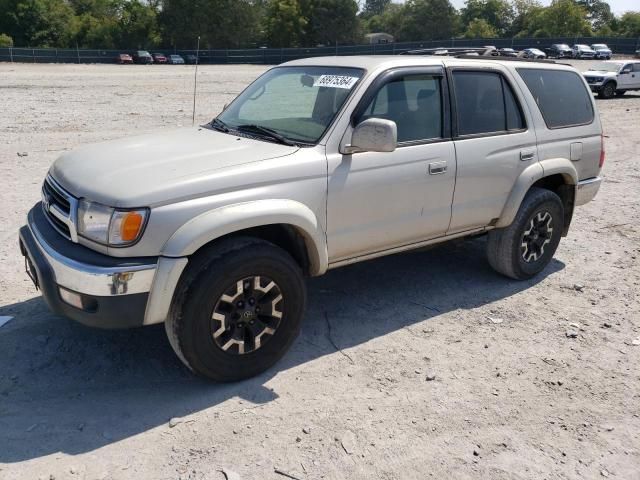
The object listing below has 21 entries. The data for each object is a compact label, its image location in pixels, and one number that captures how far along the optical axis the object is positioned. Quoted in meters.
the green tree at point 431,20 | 89.88
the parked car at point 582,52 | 55.48
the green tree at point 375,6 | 178.12
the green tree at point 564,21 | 87.62
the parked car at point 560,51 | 56.81
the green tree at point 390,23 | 102.89
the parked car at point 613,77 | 24.08
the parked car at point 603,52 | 55.47
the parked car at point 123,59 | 53.72
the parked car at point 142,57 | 55.94
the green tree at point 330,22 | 76.38
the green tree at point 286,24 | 75.31
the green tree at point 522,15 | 104.32
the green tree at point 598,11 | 116.06
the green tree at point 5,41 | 62.53
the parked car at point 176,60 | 56.66
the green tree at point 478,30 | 92.32
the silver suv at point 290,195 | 3.31
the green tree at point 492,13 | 113.12
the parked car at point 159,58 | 57.03
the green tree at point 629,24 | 94.50
